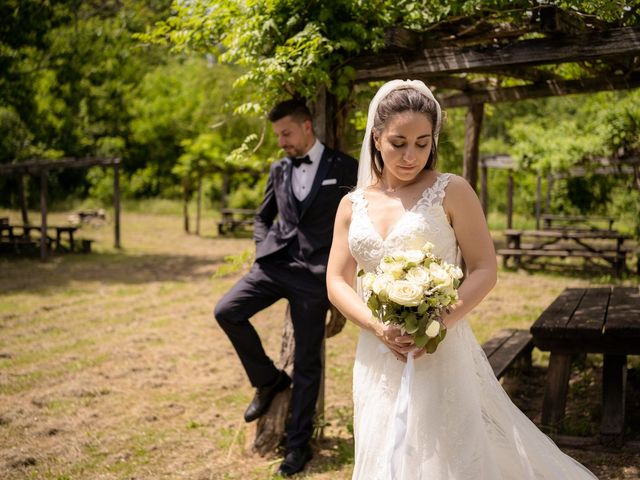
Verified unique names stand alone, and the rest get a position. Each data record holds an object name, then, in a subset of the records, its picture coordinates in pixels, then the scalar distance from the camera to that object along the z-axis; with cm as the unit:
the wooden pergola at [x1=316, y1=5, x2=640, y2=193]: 424
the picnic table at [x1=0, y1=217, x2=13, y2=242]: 1709
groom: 450
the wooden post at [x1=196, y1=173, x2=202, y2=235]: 2320
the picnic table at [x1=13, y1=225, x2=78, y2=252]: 1773
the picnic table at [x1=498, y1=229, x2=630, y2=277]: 1366
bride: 282
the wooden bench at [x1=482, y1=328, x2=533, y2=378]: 525
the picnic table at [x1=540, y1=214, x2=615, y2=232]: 1849
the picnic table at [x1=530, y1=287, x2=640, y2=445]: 465
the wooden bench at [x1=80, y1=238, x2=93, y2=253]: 1797
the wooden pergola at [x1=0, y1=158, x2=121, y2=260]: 1648
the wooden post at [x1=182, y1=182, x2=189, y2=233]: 2333
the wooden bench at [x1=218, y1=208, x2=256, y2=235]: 2322
